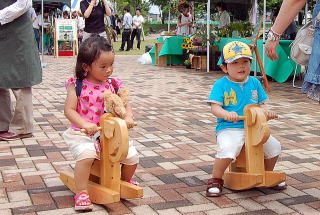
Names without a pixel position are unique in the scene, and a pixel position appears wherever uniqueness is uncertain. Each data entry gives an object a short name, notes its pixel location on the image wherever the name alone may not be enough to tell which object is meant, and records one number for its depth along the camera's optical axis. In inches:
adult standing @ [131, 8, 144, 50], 885.2
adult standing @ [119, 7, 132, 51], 844.6
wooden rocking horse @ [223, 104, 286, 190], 133.8
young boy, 137.8
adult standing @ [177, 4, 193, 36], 592.4
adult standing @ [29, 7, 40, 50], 683.6
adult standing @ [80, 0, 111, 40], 358.9
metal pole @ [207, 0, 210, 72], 471.5
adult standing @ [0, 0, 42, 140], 198.2
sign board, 718.5
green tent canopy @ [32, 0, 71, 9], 810.2
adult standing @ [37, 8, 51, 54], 823.1
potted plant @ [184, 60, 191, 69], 532.9
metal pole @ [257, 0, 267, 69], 402.7
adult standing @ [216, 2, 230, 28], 545.6
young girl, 128.6
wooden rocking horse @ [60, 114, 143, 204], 122.5
